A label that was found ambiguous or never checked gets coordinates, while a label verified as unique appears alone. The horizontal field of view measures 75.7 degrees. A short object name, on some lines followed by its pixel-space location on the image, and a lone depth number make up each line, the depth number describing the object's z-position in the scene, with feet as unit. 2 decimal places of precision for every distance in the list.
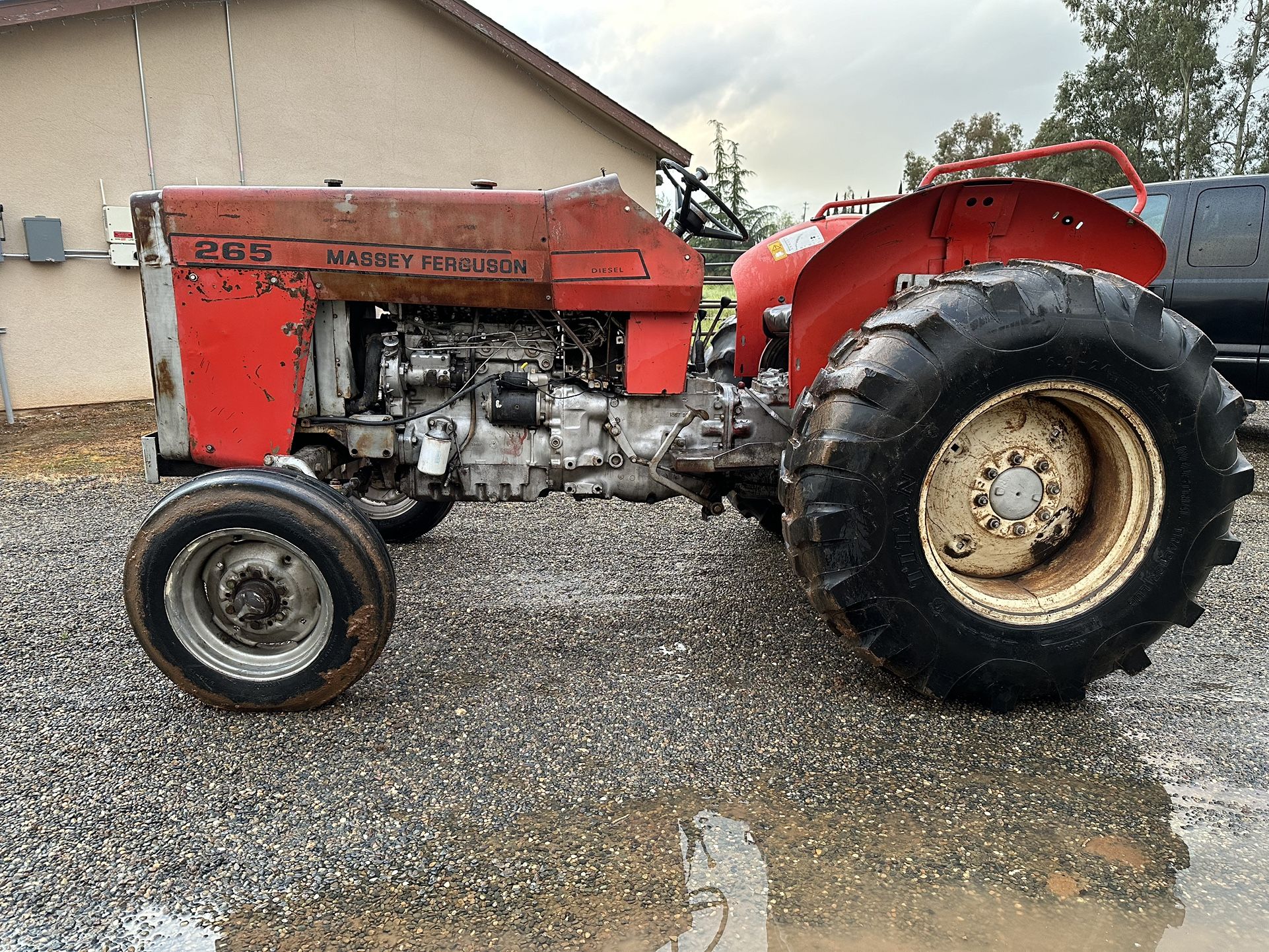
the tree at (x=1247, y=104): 61.77
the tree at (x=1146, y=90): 63.52
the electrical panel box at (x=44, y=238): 23.61
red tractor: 7.57
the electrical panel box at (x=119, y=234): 24.90
